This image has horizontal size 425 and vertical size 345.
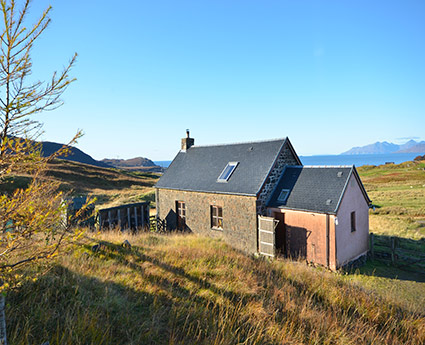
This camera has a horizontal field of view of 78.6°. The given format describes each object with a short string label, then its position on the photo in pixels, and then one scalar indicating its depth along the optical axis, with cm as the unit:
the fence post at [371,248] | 1559
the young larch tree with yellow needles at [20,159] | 294
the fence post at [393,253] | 1445
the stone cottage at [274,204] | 1332
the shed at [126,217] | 1639
